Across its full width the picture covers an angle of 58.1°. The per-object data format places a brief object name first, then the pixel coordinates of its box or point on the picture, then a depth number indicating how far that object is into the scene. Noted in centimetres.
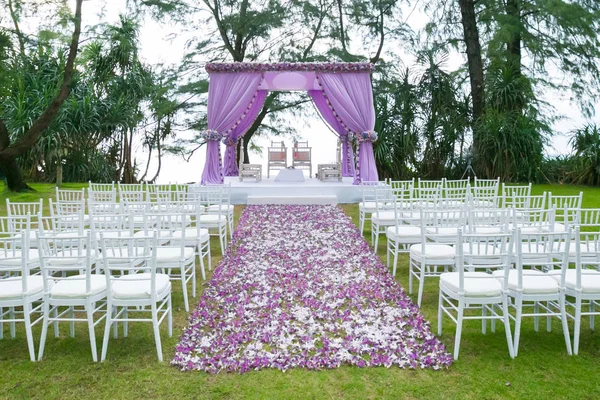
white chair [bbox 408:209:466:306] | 428
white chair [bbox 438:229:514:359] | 329
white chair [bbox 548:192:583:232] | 442
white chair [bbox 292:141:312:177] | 1312
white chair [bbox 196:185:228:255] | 623
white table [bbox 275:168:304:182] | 1206
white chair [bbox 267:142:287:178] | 1298
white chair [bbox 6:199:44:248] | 437
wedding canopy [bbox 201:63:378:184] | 1095
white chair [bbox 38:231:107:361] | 325
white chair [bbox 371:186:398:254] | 618
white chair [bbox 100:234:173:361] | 325
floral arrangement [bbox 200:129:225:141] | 1106
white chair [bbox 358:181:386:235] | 735
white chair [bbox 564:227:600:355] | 333
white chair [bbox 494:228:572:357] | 329
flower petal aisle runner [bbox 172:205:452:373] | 326
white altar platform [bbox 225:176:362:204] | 1077
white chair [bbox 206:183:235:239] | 687
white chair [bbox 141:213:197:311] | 418
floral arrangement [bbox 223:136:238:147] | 1230
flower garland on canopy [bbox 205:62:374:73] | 1083
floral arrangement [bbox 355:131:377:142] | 1102
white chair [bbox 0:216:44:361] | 324
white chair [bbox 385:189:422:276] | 521
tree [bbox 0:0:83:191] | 1093
